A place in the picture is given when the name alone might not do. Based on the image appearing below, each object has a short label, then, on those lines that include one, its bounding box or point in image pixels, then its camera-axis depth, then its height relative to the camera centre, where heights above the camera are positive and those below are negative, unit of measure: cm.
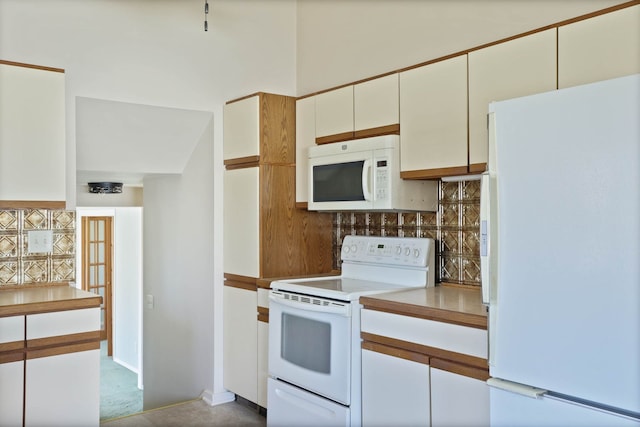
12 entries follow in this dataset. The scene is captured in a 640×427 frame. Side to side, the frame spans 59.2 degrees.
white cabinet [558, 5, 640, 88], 209 +65
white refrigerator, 151 -12
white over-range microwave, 299 +20
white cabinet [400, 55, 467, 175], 269 +50
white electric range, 270 -58
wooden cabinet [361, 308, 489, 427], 223 -67
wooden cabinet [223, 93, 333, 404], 353 -7
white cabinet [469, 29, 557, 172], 236 +62
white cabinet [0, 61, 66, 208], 288 +42
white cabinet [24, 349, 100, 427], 273 -87
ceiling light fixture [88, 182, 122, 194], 476 +25
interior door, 767 -60
